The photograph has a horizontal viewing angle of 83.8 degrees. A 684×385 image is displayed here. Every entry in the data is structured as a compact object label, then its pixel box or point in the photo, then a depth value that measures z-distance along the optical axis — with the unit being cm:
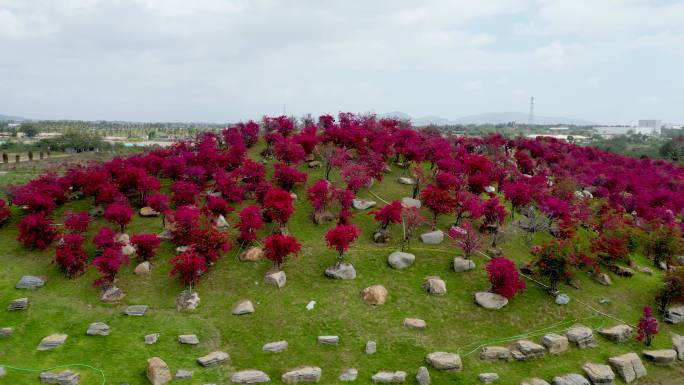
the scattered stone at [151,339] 2083
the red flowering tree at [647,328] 2250
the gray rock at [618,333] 2286
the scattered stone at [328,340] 2122
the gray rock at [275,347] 2058
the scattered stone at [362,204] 3534
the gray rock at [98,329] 2131
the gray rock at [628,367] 2046
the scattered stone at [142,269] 2648
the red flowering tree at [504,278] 2417
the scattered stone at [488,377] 1925
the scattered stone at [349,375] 1905
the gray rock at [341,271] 2652
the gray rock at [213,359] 1956
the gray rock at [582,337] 2228
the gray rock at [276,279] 2553
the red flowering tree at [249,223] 2788
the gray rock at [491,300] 2442
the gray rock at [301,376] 1880
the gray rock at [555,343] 2162
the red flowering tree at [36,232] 2833
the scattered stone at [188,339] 2100
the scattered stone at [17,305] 2309
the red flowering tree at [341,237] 2625
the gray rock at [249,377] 1867
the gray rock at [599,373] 1980
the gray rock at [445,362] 1972
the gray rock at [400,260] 2791
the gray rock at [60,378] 1811
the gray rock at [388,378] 1894
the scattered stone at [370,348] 2074
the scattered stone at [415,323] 2262
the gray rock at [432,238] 3098
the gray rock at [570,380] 1938
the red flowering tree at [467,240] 2781
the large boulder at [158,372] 1827
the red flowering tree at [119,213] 2944
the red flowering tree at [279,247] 2545
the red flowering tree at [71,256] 2550
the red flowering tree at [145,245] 2642
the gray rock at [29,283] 2500
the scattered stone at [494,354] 2072
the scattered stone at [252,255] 2797
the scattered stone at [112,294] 2402
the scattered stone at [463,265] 2769
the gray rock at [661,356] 2166
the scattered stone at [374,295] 2448
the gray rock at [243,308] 2325
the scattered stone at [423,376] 1889
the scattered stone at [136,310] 2288
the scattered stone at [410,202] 3617
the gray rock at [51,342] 2041
